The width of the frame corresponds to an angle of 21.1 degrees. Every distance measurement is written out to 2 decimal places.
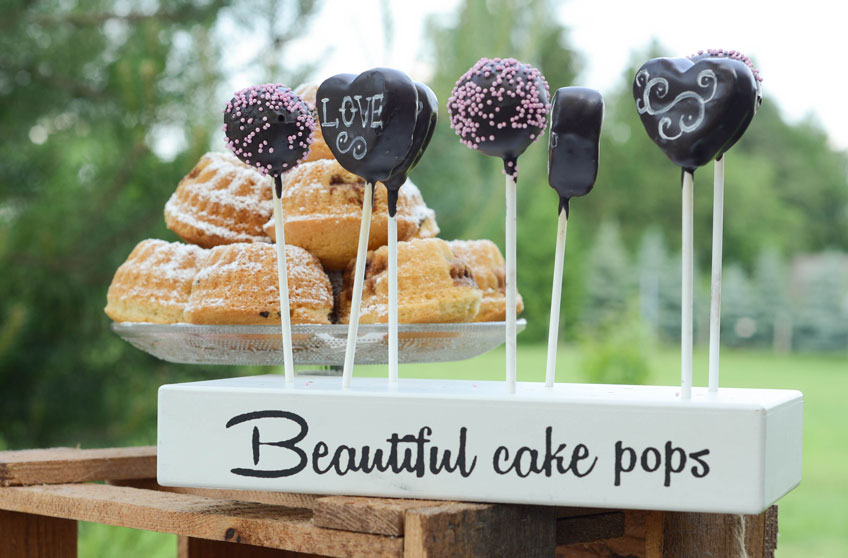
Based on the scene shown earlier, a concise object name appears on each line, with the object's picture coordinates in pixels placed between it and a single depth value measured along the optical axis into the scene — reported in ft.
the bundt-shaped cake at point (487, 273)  3.73
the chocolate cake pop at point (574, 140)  3.25
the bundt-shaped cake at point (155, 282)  3.65
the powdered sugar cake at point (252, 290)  3.54
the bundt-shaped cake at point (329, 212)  3.63
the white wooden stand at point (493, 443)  3.11
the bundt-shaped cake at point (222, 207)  3.75
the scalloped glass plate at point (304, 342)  3.52
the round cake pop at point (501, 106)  3.23
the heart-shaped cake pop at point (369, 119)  3.26
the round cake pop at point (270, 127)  3.33
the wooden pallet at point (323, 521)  3.12
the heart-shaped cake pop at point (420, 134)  3.29
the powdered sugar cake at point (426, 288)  3.52
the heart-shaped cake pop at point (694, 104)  3.15
